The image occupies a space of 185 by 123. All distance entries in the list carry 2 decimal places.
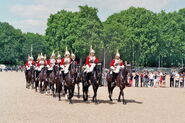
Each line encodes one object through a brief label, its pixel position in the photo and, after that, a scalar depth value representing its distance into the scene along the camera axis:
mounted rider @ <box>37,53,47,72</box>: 30.26
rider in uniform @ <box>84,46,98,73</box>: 21.42
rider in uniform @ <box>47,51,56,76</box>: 27.50
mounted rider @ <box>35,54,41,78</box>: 30.70
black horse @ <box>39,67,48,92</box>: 27.80
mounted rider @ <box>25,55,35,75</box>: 33.91
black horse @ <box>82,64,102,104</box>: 21.31
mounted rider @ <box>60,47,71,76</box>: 21.66
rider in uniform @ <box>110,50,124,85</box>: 21.97
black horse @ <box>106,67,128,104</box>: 21.45
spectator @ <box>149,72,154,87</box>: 42.73
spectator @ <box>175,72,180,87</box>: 42.43
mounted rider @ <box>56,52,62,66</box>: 24.02
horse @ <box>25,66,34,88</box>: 32.81
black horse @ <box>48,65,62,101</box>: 23.16
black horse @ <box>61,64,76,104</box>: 21.06
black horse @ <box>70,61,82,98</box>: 21.05
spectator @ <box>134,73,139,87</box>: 42.14
